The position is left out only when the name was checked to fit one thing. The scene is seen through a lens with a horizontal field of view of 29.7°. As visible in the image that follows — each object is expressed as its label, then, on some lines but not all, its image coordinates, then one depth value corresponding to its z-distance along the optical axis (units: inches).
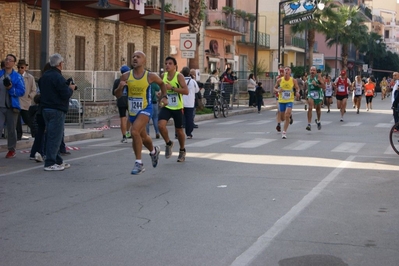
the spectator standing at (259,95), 1365.7
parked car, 868.9
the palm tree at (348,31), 2883.9
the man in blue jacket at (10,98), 553.6
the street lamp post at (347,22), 2787.4
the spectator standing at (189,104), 669.9
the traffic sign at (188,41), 1122.0
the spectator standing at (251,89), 1433.3
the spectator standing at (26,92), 594.9
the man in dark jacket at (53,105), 477.7
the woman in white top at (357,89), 1310.3
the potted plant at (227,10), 1926.7
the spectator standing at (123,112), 698.8
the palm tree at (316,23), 2396.7
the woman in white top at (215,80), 1213.6
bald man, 452.8
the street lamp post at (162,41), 1069.8
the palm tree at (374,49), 4242.6
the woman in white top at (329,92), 1355.8
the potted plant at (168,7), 1391.5
